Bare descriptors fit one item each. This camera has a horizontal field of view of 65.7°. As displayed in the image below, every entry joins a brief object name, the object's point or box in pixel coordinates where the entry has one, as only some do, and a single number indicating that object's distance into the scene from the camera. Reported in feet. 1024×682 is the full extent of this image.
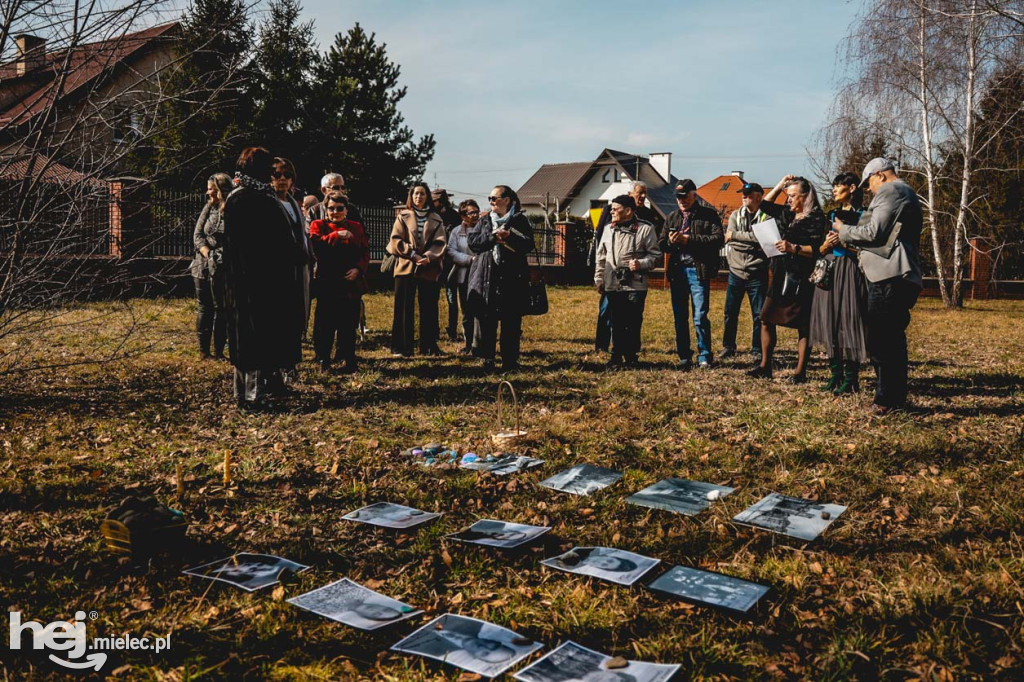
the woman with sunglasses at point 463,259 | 32.01
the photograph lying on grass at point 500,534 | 11.87
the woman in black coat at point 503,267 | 26.27
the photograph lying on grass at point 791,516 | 12.48
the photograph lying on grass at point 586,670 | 8.17
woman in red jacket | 26.13
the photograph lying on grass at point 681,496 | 13.59
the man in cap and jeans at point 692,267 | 28.82
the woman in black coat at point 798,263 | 24.02
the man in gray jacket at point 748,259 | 29.19
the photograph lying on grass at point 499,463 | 15.93
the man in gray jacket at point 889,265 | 19.08
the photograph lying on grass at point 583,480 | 14.73
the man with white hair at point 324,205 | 26.22
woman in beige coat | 29.17
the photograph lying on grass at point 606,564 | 10.78
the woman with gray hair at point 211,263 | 25.17
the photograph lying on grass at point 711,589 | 9.90
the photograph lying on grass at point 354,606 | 9.47
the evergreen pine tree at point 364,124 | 79.77
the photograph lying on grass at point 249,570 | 10.48
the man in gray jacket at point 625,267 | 27.61
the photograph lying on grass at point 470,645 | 8.54
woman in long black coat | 19.58
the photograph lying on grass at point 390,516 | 12.69
